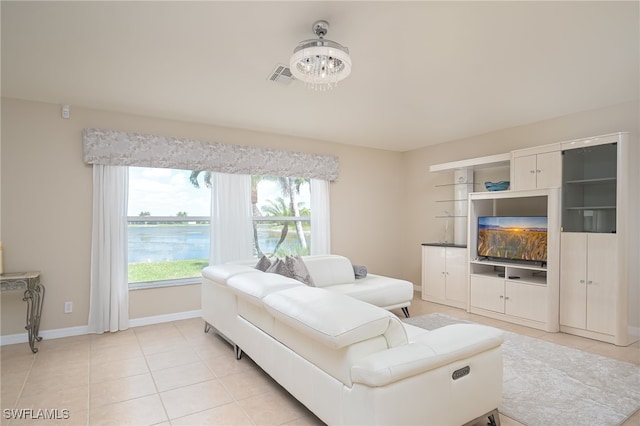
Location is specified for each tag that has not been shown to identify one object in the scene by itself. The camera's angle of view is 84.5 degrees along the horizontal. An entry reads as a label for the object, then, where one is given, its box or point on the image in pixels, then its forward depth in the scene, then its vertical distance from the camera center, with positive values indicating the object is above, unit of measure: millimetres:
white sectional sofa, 1632 -777
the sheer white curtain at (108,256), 4035 -526
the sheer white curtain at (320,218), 5637 -78
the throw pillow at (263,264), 3746 -552
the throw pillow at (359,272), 4836 -804
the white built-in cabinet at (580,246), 3639 -319
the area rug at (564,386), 2307 -1304
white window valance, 4070 +746
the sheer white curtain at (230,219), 4805 -95
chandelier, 2289 +1041
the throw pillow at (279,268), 3615 -574
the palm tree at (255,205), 5254 +111
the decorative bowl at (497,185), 4699 +406
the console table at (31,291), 3356 -824
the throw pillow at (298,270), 3759 -618
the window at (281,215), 5312 -38
